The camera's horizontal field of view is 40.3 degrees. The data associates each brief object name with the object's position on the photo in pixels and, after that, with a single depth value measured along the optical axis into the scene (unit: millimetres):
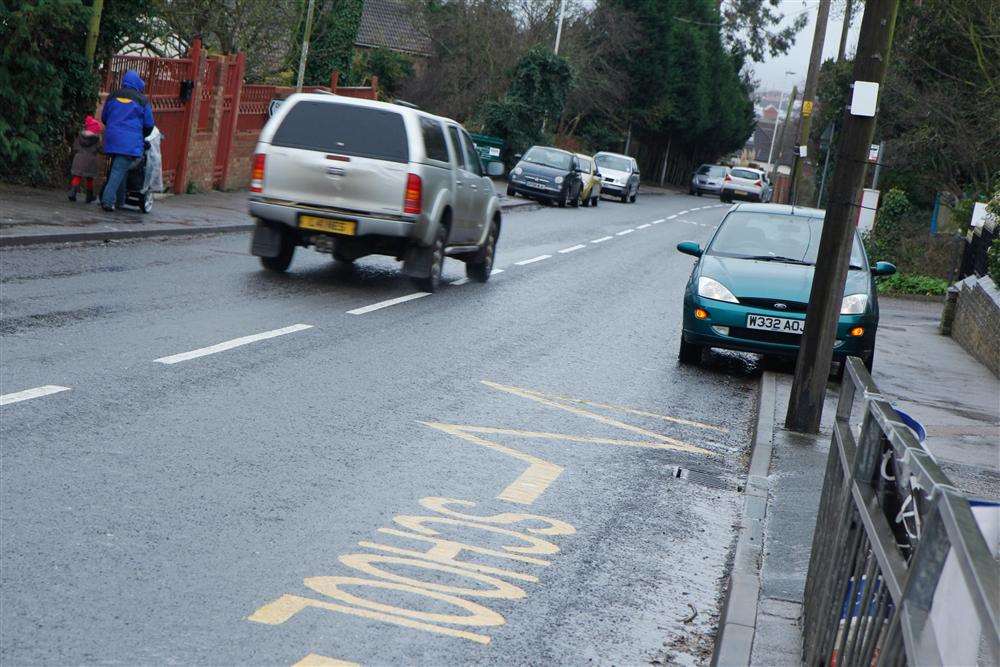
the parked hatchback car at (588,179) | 41688
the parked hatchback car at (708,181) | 73000
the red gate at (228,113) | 26484
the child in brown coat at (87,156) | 19266
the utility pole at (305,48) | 31406
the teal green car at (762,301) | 12508
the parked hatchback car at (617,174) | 49906
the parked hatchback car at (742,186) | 63531
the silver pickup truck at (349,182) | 14680
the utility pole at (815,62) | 37281
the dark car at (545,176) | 38625
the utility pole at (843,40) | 49138
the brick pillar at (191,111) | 24031
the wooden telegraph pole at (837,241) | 9461
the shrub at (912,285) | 25266
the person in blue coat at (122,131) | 19031
